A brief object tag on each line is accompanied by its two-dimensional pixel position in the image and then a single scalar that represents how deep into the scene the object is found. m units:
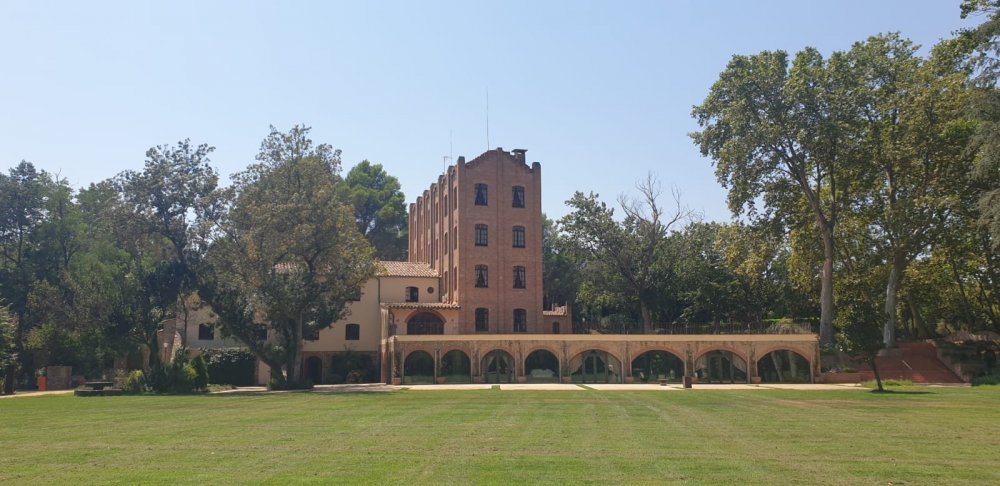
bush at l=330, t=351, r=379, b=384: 52.66
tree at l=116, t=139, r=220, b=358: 44.22
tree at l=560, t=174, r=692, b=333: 62.44
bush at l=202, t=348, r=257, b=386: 51.41
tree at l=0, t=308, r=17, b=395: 40.47
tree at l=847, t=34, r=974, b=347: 44.50
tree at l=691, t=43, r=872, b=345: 46.91
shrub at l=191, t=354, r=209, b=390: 43.03
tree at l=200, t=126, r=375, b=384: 43.78
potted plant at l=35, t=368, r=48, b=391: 50.94
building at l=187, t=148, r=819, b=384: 47.53
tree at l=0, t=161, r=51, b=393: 54.16
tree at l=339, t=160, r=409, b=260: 82.69
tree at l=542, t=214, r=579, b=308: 76.06
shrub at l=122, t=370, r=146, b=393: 40.31
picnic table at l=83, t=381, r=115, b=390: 41.75
